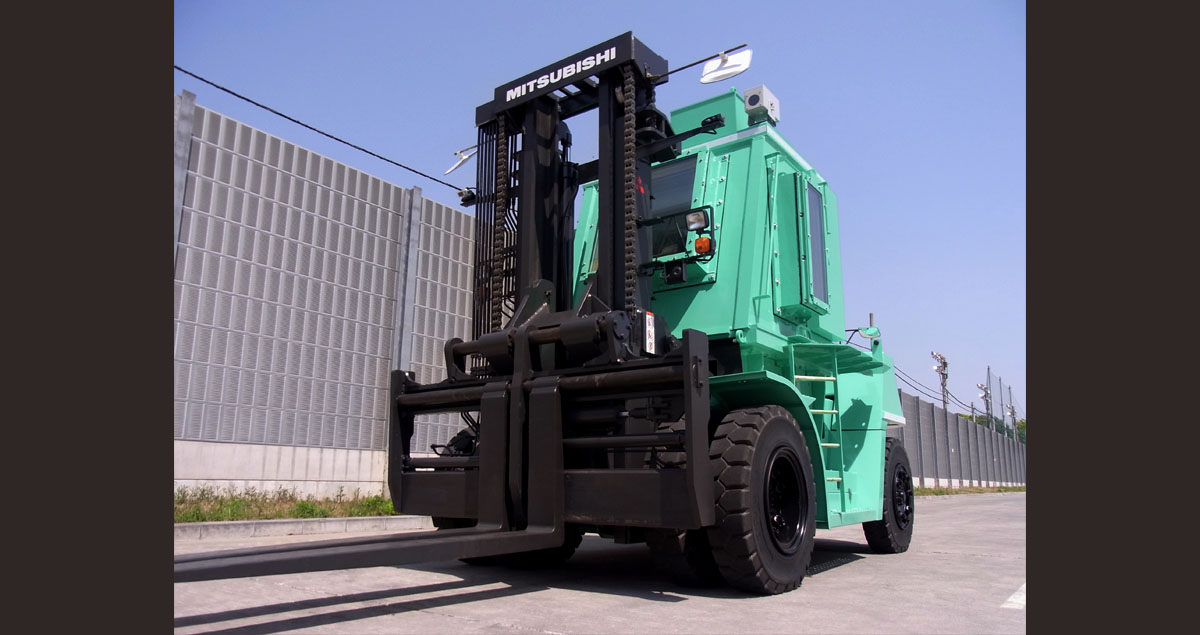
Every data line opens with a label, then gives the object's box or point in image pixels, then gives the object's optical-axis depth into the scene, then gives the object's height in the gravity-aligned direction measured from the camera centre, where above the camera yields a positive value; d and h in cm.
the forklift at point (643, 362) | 416 +30
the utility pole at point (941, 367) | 5828 +330
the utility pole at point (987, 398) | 5842 +106
